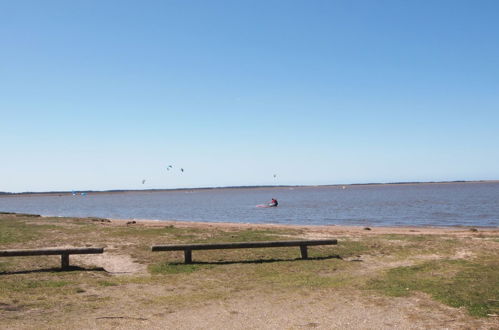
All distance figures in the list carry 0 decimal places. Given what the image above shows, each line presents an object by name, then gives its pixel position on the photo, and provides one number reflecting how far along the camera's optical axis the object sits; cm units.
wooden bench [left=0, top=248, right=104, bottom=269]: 1288
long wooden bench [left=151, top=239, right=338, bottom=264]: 1398
